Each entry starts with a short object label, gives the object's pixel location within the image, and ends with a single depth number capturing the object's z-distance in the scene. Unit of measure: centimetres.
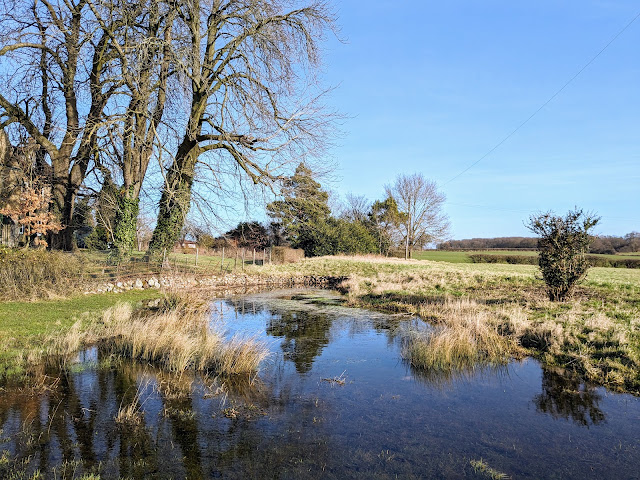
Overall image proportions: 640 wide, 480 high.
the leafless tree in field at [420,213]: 5169
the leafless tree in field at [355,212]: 5741
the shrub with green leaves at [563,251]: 1291
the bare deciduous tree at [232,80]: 1516
